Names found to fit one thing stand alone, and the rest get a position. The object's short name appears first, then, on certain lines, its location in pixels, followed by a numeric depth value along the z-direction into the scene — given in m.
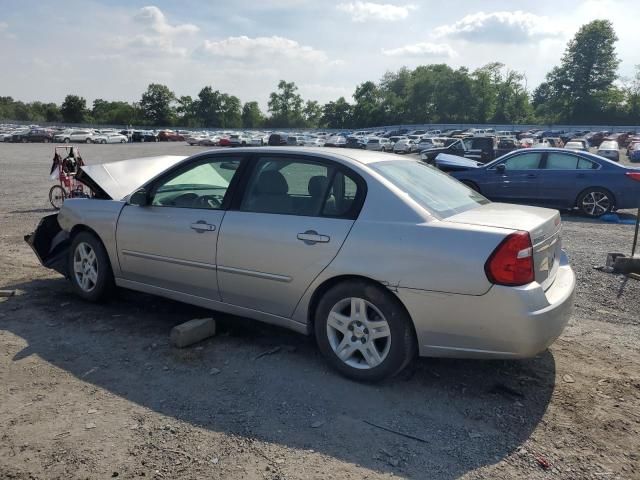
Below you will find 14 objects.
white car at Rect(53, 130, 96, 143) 62.53
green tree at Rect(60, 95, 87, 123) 125.19
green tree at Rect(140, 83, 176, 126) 131.38
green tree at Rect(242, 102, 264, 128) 148.38
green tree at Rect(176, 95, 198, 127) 139.25
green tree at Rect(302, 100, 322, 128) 150.75
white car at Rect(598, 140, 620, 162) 31.22
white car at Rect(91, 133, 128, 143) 63.12
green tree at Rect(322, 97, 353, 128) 135.23
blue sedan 11.50
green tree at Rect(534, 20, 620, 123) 98.44
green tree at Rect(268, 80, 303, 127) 149.62
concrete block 4.33
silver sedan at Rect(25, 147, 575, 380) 3.36
